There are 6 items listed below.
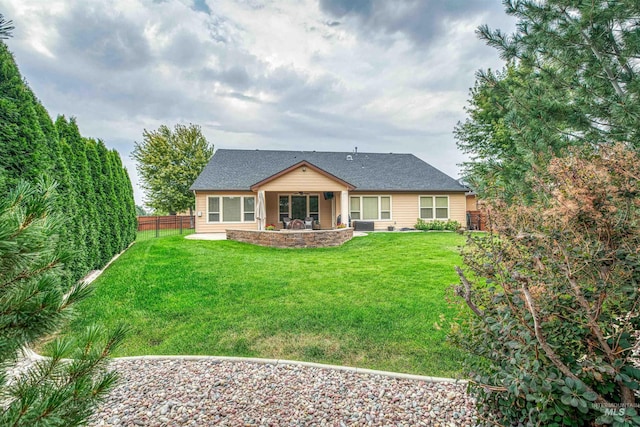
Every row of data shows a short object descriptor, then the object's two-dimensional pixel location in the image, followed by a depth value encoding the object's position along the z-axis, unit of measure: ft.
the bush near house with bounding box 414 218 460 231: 59.16
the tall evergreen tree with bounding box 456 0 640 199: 9.34
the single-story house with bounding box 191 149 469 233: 50.55
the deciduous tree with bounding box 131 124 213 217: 85.15
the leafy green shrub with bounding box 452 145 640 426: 5.14
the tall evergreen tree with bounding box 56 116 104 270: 24.11
